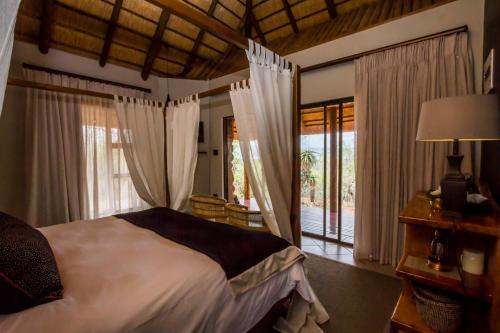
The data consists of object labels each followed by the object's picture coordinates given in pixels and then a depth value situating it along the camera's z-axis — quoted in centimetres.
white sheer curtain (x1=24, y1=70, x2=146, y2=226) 311
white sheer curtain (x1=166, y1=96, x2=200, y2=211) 304
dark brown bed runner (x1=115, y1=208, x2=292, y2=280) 149
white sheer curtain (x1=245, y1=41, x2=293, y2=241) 183
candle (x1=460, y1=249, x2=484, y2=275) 109
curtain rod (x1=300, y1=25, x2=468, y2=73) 239
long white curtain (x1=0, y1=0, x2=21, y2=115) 65
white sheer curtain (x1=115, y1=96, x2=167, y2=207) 298
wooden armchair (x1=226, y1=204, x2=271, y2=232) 261
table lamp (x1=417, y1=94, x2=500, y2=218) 104
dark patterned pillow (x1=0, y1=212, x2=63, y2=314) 98
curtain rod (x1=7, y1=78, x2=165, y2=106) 235
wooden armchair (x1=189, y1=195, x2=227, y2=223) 298
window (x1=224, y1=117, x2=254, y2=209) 427
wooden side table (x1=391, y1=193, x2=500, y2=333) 99
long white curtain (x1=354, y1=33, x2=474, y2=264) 244
